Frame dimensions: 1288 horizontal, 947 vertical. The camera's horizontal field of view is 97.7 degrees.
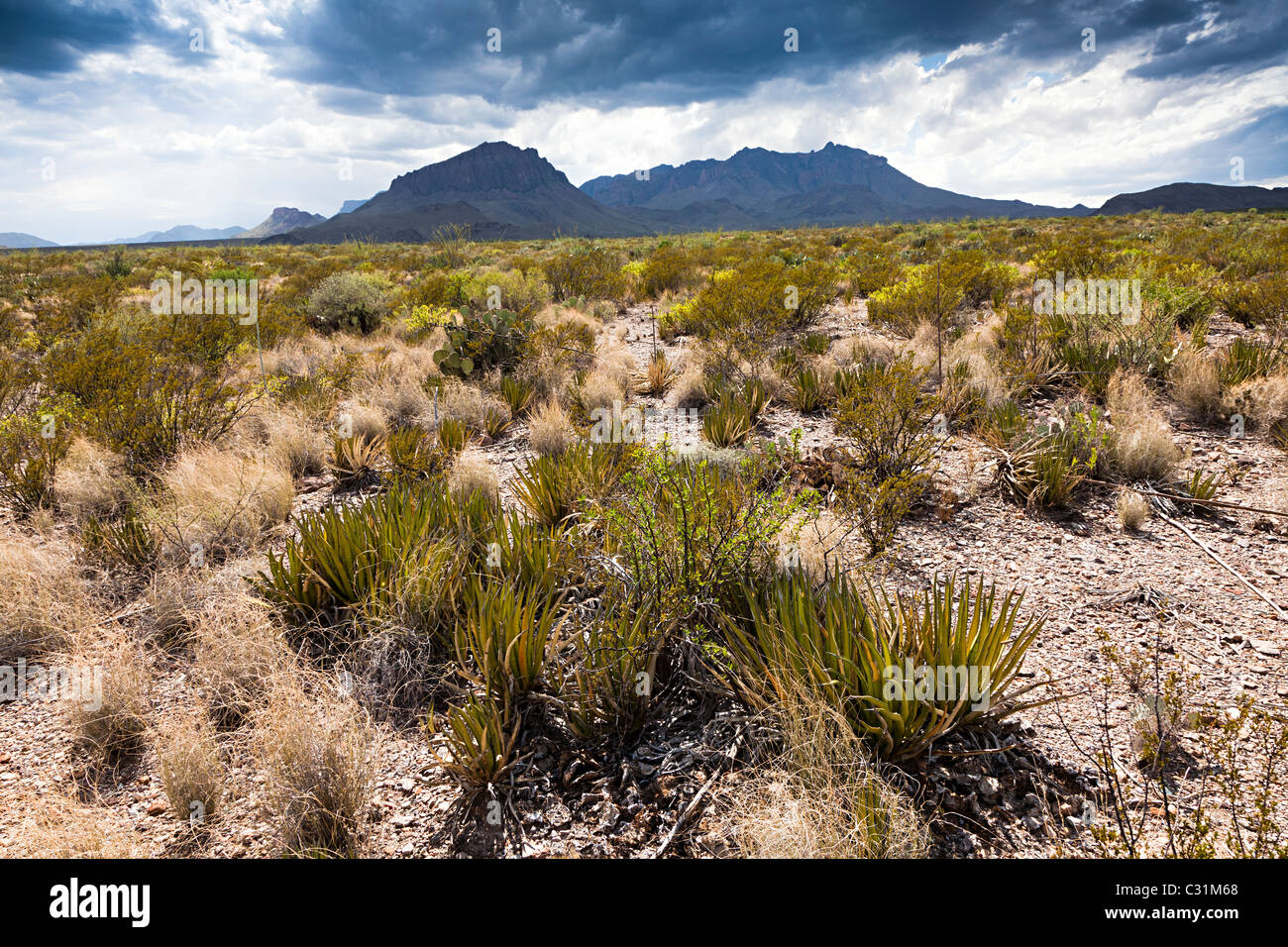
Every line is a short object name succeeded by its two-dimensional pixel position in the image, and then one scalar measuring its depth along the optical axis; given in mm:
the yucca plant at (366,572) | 3268
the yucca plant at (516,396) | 7363
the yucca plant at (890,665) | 2301
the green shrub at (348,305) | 11891
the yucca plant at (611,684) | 2625
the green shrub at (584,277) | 14508
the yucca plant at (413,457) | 5535
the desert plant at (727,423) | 5934
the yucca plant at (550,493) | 4440
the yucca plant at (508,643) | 2721
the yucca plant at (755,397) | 6762
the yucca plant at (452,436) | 6105
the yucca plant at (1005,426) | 5258
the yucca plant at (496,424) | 6816
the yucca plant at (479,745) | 2357
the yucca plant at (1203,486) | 4305
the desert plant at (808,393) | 6973
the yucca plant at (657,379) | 8039
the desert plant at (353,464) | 5675
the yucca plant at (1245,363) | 5898
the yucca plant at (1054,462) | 4465
